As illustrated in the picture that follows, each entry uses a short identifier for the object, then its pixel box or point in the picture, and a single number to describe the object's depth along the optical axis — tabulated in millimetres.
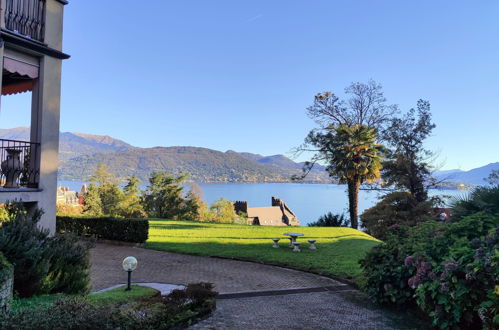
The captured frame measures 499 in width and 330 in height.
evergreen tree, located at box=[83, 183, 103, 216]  35381
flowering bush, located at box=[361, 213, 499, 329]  4391
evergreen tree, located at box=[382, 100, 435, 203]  26797
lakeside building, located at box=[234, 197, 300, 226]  74125
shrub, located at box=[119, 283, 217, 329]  4547
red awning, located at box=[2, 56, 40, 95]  7191
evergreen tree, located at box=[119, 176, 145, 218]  39075
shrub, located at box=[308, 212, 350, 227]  25708
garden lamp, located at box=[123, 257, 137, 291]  6500
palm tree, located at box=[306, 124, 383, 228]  25719
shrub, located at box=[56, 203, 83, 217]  21062
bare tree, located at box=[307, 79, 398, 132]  31375
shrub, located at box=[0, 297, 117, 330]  3520
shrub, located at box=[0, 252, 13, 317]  3945
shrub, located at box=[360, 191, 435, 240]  23938
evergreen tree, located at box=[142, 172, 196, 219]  37969
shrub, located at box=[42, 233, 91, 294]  5514
